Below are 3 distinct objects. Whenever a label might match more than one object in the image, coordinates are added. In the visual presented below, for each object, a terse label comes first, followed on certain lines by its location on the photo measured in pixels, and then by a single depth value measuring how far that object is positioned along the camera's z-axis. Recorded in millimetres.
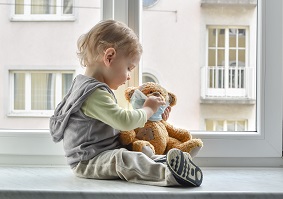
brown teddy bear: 1430
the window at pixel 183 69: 1579
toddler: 1287
